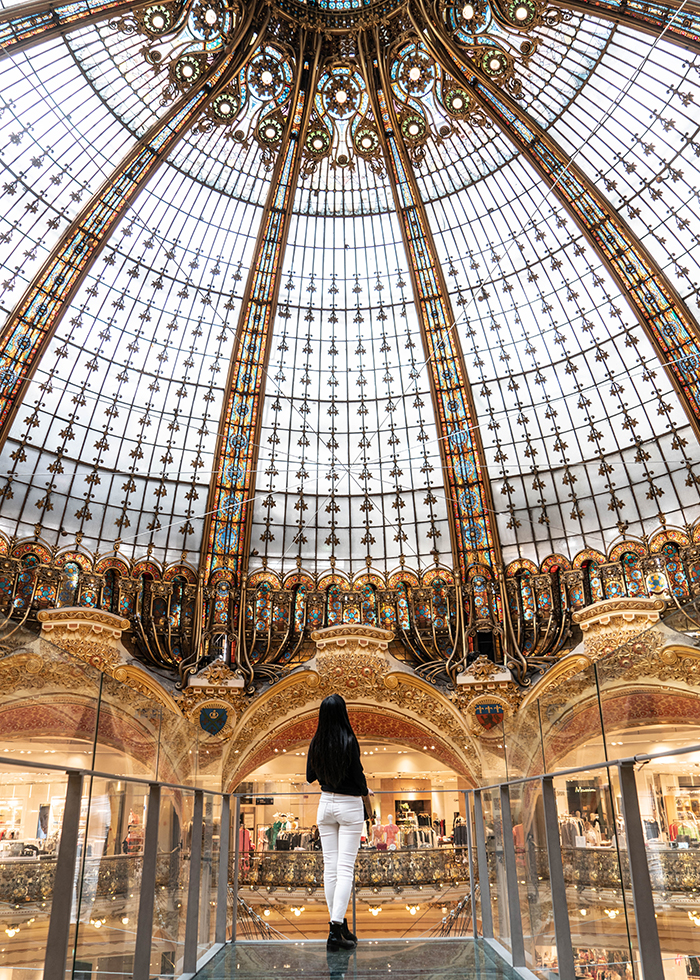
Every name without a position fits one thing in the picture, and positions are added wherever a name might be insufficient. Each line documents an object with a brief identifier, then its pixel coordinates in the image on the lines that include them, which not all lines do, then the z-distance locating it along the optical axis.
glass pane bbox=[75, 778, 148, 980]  3.72
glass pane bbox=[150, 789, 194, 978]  4.70
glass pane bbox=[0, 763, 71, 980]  3.28
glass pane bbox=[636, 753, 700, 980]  2.95
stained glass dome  18.52
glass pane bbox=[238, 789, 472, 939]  7.79
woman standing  5.66
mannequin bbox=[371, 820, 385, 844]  9.29
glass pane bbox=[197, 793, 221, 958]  6.00
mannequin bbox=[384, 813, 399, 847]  9.41
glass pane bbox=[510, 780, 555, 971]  4.53
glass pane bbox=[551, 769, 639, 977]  3.46
